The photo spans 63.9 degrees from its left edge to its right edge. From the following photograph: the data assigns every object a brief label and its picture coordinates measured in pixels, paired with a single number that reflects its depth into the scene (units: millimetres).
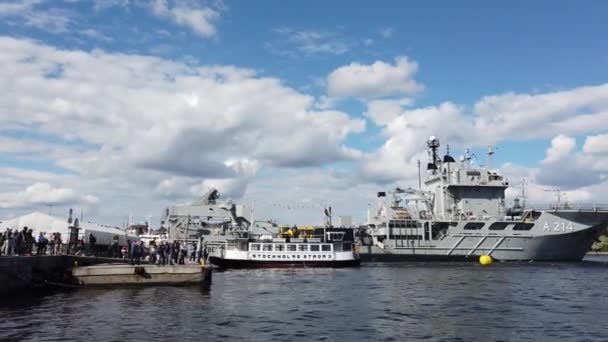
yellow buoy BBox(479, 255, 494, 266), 60269
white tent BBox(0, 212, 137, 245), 39281
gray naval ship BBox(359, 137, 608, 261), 64188
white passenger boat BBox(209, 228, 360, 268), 56219
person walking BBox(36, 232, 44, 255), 32300
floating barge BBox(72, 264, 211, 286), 32344
